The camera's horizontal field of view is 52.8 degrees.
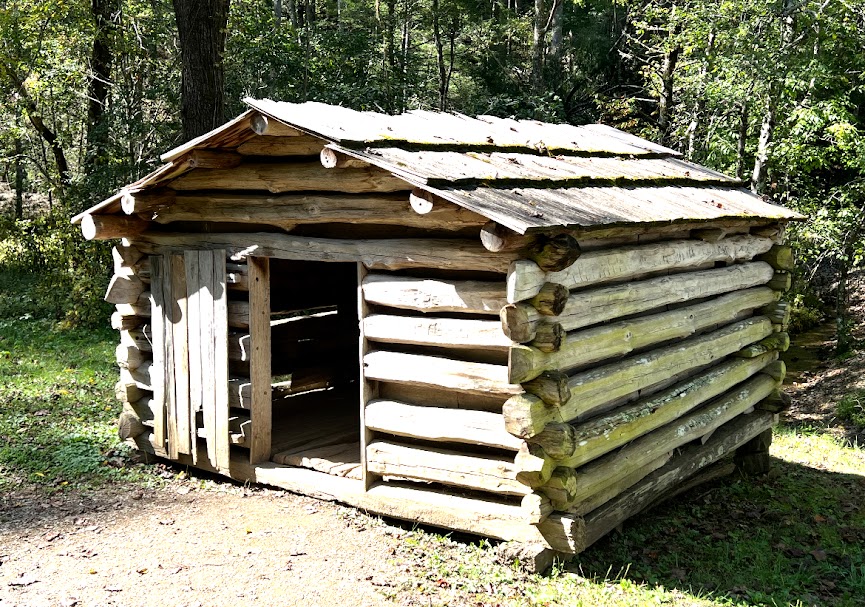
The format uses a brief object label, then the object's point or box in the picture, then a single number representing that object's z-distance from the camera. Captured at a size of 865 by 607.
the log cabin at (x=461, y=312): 6.05
